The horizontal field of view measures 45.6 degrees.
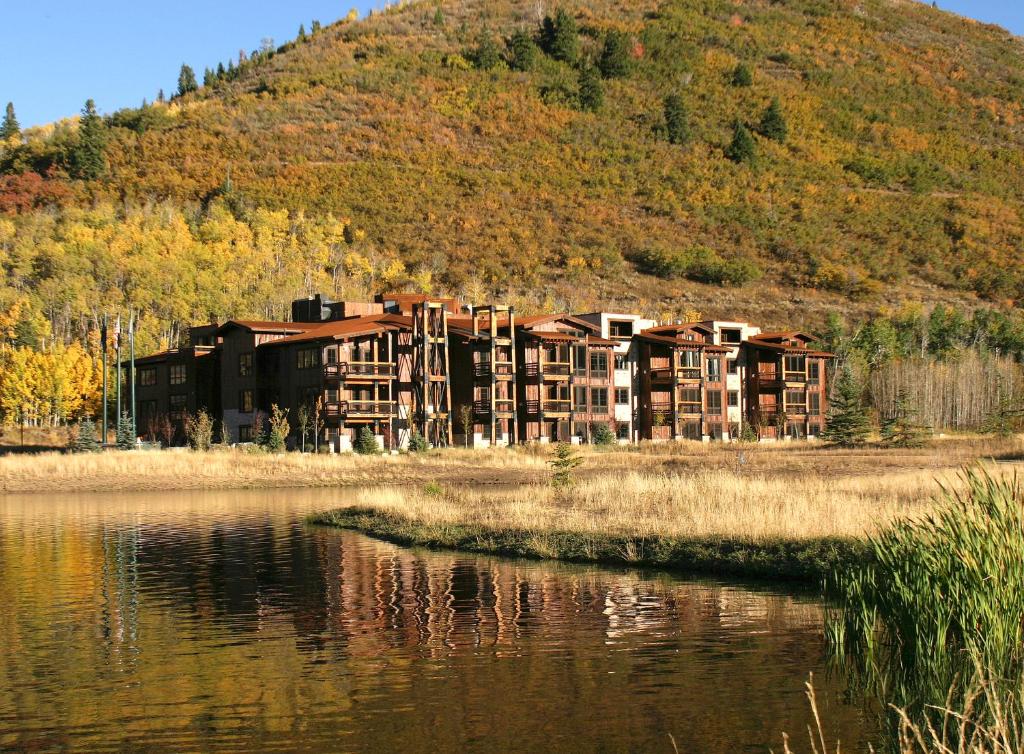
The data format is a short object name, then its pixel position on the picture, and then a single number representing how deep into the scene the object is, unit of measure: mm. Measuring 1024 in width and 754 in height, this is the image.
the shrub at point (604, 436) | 86631
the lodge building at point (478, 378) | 80812
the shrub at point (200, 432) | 74500
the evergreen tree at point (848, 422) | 76438
